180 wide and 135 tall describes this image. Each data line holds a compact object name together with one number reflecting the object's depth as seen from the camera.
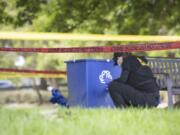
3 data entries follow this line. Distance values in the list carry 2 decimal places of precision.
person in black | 15.45
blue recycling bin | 16.69
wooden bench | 17.91
